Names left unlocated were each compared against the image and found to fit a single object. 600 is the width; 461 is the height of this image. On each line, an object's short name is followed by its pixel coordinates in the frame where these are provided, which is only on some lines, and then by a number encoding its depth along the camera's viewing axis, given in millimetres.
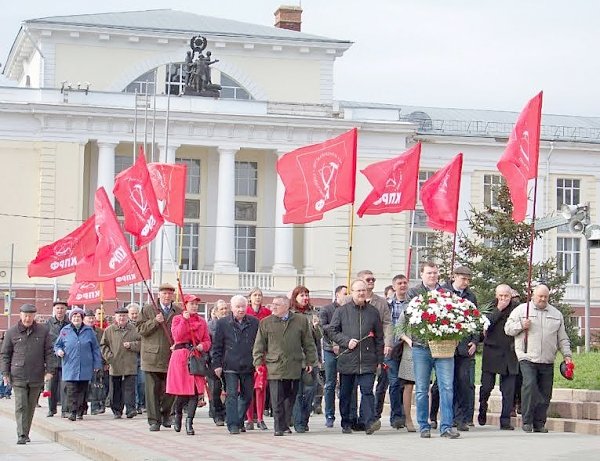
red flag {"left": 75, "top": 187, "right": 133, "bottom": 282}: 23638
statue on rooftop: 64562
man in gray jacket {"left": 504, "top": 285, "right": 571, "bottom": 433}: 19000
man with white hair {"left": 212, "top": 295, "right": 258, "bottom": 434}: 19672
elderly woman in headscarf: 23703
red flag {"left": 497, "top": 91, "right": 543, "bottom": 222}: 20078
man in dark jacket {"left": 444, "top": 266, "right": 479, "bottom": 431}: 19078
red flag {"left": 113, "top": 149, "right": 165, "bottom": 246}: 24781
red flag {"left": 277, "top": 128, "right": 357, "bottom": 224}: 23609
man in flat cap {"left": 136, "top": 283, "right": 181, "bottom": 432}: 20422
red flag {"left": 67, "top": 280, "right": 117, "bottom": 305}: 31078
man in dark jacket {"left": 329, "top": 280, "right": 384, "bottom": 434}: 18922
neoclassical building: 63000
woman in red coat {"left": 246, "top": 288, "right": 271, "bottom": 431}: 20281
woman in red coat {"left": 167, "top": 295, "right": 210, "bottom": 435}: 19453
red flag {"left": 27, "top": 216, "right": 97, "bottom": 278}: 31578
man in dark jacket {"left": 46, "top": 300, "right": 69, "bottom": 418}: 25141
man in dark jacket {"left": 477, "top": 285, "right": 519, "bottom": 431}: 19750
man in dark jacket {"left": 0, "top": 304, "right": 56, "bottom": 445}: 19797
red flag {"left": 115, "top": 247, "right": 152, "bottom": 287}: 25362
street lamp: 27289
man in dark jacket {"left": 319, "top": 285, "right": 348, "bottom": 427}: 20453
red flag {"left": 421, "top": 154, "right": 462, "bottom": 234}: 25812
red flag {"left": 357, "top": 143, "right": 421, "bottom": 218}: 26000
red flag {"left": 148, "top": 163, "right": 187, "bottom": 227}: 29547
